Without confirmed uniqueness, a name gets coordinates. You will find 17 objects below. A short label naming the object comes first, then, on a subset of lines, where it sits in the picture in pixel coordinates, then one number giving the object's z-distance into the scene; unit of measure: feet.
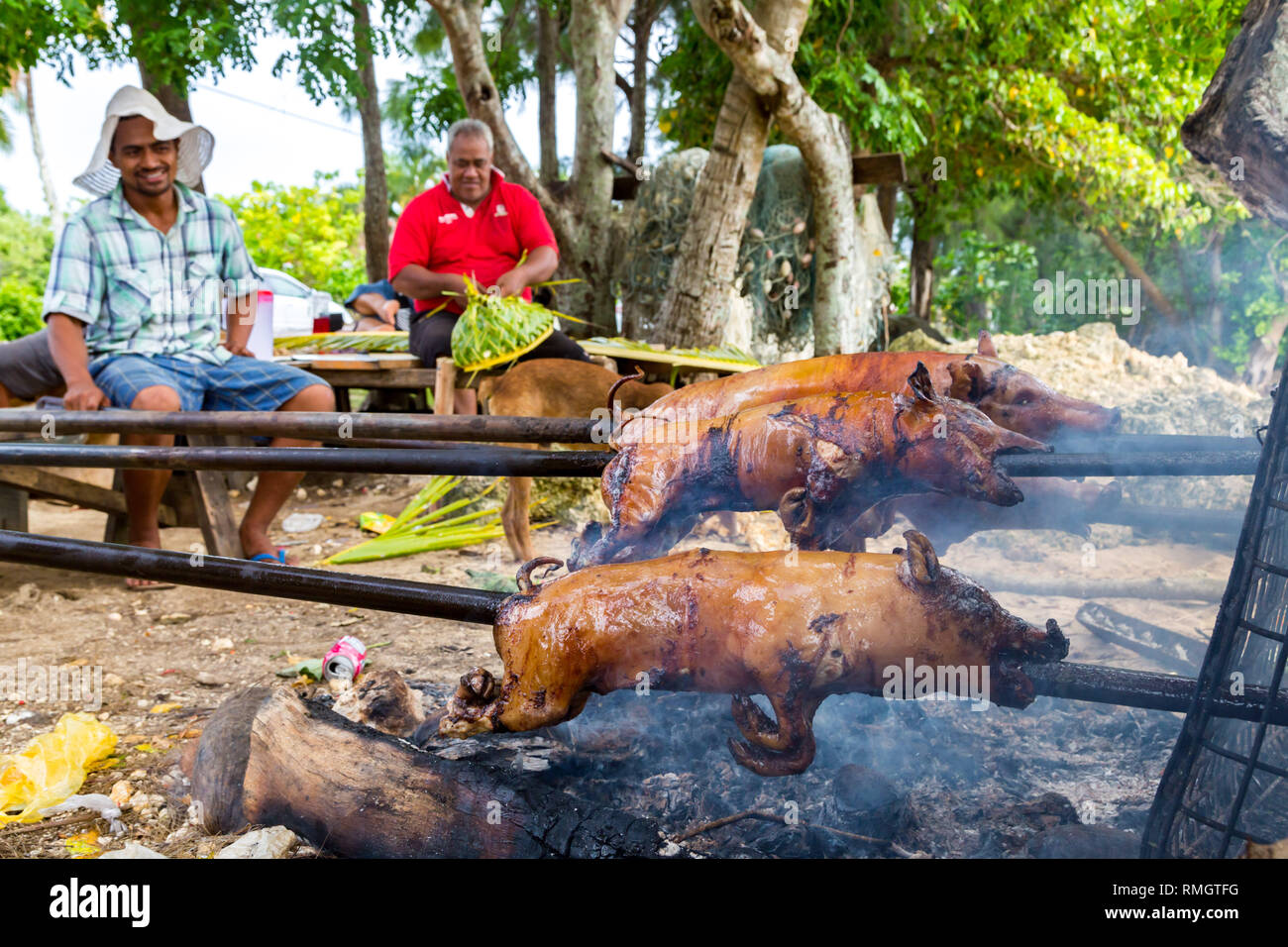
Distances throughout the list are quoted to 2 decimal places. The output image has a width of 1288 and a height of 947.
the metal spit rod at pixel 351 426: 8.43
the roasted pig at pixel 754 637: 5.80
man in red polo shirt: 20.81
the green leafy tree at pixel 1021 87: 34.68
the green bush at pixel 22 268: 43.04
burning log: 6.63
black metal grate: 5.31
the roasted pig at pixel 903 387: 7.48
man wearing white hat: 15.87
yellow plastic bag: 8.55
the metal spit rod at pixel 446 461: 5.86
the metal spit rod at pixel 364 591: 5.32
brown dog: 16.69
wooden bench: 18.13
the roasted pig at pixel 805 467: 6.51
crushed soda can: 11.34
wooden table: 19.58
